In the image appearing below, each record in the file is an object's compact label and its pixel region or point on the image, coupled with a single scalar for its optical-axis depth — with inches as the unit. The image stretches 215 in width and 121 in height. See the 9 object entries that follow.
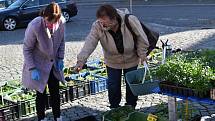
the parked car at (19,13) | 735.1
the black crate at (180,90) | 192.9
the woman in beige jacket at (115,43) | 215.5
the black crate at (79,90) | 302.2
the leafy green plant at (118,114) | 218.0
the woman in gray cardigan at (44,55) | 225.6
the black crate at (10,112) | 266.4
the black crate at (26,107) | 274.2
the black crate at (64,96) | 296.4
